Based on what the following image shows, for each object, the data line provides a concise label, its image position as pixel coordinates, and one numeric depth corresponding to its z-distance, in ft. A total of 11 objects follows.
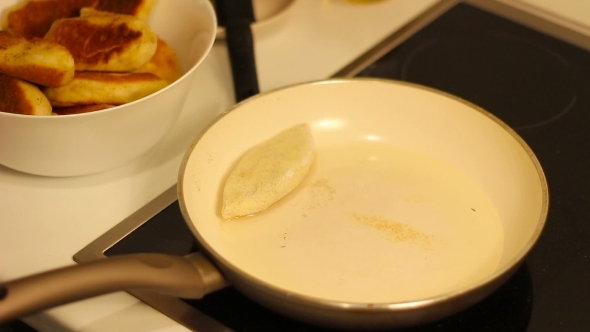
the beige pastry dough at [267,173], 1.73
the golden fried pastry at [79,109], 1.72
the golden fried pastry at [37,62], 1.67
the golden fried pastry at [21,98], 1.65
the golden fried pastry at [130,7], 2.07
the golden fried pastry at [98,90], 1.73
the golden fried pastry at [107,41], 1.81
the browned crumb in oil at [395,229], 1.67
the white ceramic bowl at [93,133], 1.62
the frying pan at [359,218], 1.28
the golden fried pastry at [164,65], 1.93
